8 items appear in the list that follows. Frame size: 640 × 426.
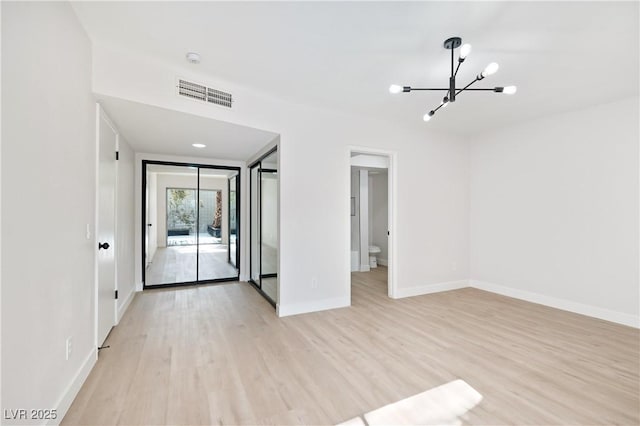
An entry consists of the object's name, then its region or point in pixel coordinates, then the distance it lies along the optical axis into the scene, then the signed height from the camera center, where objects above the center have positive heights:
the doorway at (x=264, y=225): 4.12 -0.22
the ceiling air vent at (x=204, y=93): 2.71 +1.22
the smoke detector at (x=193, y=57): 2.41 +1.37
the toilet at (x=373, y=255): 6.48 -1.06
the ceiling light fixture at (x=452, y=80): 2.20 +1.07
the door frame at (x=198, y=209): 4.63 +0.07
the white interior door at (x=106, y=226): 2.54 -0.16
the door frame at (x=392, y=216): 4.30 -0.07
